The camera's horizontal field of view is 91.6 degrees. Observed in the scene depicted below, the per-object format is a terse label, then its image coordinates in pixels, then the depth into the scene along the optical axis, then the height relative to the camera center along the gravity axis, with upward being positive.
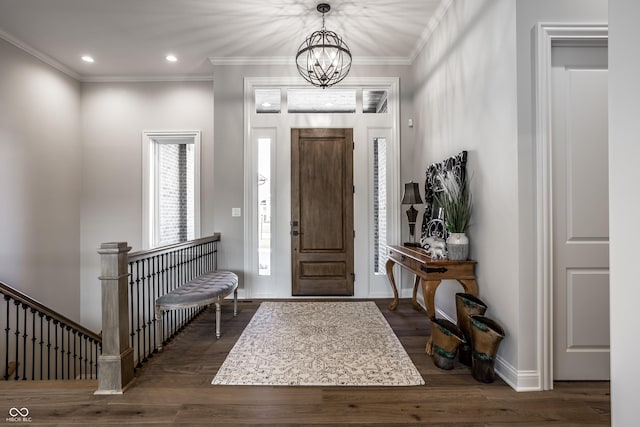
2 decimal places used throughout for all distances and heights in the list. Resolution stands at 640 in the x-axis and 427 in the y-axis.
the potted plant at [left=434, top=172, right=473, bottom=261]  2.49 +0.01
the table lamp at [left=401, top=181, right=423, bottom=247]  3.41 +0.15
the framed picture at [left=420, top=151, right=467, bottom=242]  2.63 +0.27
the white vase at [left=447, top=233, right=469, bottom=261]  2.49 -0.26
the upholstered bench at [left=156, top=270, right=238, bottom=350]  2.63 -0.70
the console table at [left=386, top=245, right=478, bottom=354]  2.45 -0.48
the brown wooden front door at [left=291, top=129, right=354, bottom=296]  4.18 +0.06
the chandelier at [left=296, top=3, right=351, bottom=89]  2.89 +1.54
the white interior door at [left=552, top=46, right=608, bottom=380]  2.04 +0.10
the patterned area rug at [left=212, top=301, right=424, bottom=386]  2.16 -1.13
